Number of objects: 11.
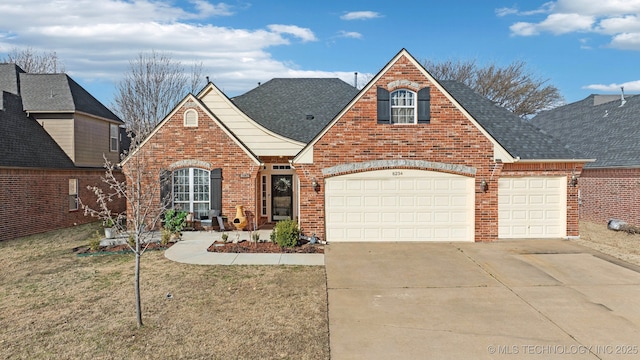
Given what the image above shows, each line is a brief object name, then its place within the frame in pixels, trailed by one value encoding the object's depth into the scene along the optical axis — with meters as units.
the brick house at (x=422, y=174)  14.00
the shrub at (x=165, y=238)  13.66
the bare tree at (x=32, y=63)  40.22
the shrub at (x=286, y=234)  12.94
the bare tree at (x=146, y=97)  38.53
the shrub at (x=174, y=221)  15.51
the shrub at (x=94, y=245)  12.93
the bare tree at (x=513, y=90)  39.31
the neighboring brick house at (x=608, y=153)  17.38
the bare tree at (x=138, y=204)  6.95
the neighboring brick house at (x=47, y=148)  15.81
